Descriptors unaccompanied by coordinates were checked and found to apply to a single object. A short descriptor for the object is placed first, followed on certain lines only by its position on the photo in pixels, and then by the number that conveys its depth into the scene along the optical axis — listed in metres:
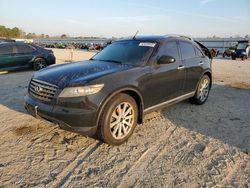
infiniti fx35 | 2.85
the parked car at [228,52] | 21.90
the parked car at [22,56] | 8.47
